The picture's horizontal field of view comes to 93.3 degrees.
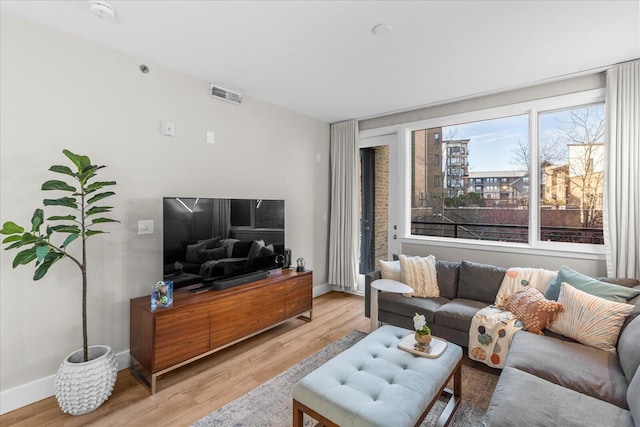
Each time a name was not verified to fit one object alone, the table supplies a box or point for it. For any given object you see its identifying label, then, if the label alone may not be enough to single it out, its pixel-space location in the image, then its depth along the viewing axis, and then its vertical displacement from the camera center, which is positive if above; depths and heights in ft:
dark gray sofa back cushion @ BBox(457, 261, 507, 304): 9.66 -2.31
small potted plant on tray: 6.51 -2.64
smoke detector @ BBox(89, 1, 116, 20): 6.24 +4.23
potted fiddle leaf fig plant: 5.95 -1.35
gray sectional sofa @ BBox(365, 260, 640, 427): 4.48 -3.03
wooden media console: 7.42 -3.14
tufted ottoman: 4.67 -3.04
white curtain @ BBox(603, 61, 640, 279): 8.77 +1.18
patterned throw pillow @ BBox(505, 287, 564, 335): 7.46 -2.53
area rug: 6.27 -4.37
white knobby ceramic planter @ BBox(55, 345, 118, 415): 6.35 -3.73
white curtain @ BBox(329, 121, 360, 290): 14.82 +0.14
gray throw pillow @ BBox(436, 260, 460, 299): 10.42 -2.36
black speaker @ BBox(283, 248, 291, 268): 12.08 -1.91
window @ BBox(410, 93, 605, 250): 10.21 +1.35
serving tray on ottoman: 6.31 -2.97
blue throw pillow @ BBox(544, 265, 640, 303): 7.23 -1.92
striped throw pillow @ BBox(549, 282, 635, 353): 6.61 -2.46
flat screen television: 8.45 -0.86
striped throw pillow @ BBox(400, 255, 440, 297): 10.36 -2.24
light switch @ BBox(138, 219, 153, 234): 8.63 -0.45
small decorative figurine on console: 7.69 -2.19
